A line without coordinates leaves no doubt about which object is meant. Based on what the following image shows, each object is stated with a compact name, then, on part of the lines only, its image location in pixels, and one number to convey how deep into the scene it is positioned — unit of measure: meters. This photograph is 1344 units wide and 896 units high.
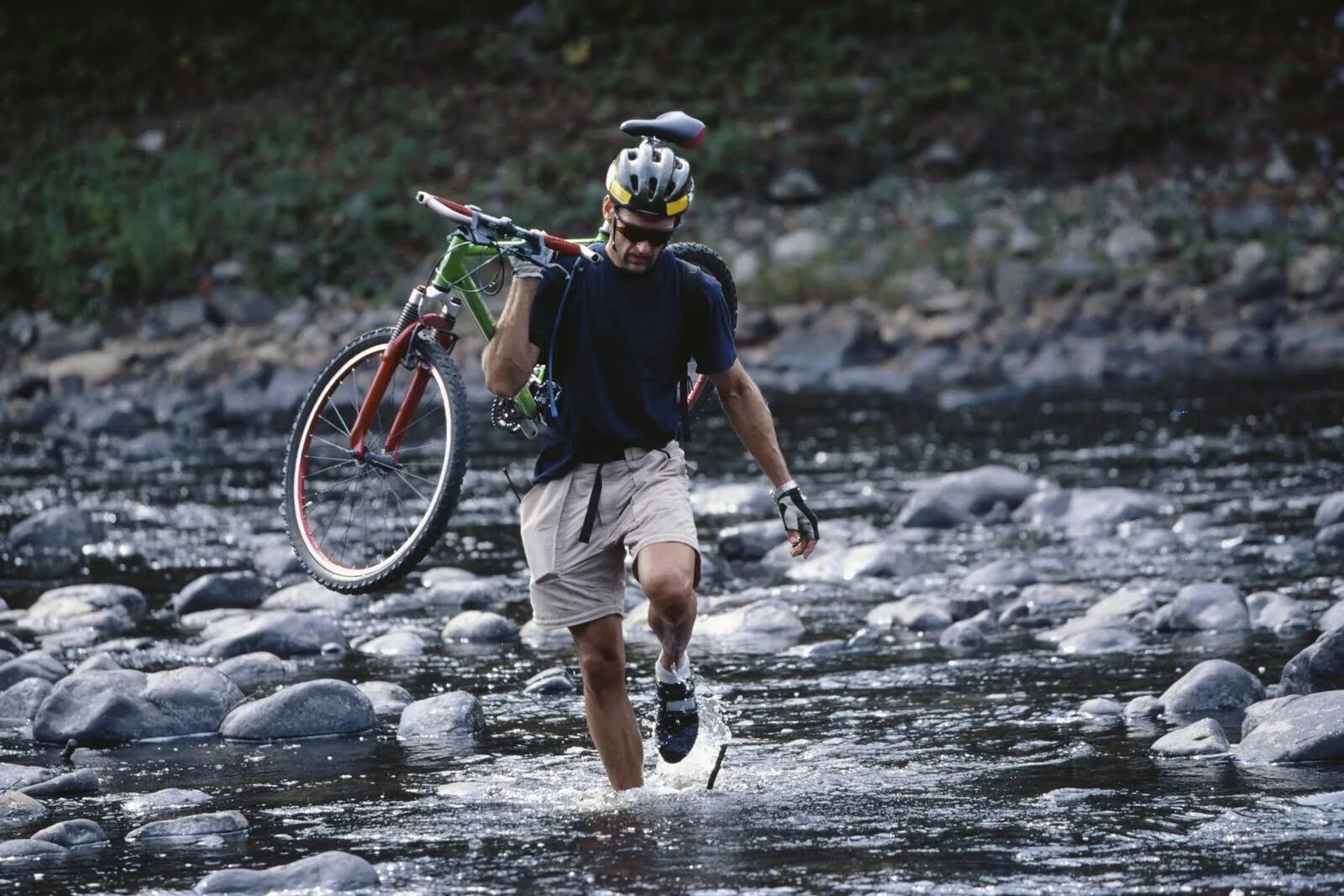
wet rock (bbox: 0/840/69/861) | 12.37
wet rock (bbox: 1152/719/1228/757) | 14.30
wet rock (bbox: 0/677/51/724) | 17.37
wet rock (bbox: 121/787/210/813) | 13.76
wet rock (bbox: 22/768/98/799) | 14.30
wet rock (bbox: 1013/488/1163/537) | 27.17
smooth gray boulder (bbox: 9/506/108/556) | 28.80
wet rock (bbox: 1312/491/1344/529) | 25.20
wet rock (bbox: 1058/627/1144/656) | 18.91
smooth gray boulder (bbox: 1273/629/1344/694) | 15.47
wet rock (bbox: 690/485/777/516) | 30.23
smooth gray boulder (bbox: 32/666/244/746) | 16.34
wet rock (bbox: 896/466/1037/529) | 28.25
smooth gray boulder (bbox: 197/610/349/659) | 20.12
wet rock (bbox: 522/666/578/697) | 18.05
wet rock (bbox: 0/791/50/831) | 13.43
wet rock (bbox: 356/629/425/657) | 20.30
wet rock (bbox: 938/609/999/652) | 19.45
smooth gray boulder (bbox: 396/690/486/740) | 16.31
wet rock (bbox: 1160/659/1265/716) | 15.91
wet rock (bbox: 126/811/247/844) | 12.89
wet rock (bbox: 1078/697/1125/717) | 15.94
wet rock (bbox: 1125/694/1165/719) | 15.85
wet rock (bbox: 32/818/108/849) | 12.62
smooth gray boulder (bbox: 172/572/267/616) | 23.16
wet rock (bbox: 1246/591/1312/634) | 19.36
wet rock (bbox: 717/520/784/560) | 26.27
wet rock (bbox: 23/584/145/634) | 21.97
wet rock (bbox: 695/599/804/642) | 20.56
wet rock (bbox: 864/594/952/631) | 20.52
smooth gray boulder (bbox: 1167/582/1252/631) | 19.64
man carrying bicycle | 13.32
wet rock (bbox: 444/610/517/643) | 20.91
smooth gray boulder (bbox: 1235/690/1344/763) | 13.77
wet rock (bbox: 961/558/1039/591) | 22.77
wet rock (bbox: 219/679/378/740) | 16.37
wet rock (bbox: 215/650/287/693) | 18.87
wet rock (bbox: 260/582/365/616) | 23.11
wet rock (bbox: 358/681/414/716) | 17.33
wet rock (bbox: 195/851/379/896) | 11.32
